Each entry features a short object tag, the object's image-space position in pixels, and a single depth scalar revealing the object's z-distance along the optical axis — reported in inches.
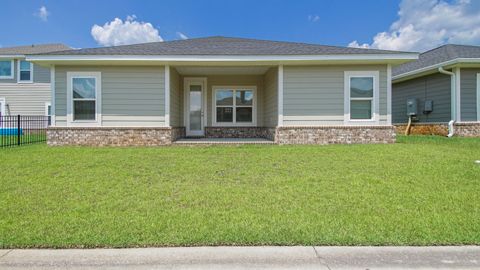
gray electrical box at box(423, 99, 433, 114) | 552.7
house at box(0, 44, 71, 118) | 752.3
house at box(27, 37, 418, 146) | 402.3
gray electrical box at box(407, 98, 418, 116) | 591.1
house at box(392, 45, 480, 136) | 490.3
